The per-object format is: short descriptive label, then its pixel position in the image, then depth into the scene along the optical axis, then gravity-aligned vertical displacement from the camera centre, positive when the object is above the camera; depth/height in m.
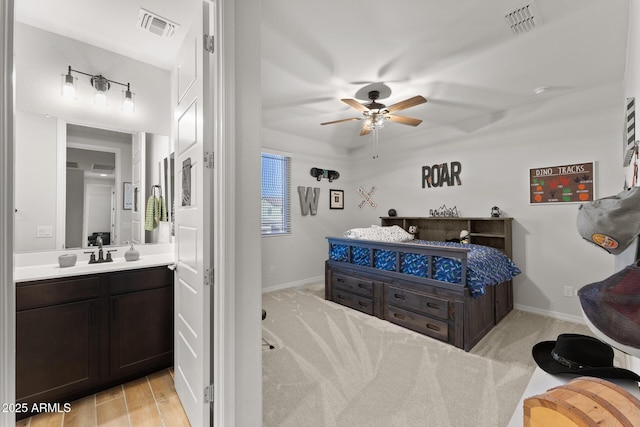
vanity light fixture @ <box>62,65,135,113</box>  2.22 +1.10
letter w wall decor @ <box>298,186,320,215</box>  4.92 +0.29
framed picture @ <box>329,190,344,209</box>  5.43 +0.30
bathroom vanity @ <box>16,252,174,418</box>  1.70 -0.83
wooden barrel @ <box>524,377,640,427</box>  0.47 -0.35
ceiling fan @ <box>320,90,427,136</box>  3.10 +1.20
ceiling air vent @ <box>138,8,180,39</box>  2.04 +1.51
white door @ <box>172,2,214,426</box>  1.48 -0.11
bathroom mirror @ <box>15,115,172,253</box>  2.12 +0.22
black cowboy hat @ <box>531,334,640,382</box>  0.83 -0.46
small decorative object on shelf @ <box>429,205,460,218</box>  4.23 +0.03
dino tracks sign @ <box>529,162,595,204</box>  3.14 +0.38
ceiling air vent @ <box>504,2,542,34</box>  1.98 +1.52
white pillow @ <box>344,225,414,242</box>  3.70 -0.29
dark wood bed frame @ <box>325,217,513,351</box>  2.60 -0.91
